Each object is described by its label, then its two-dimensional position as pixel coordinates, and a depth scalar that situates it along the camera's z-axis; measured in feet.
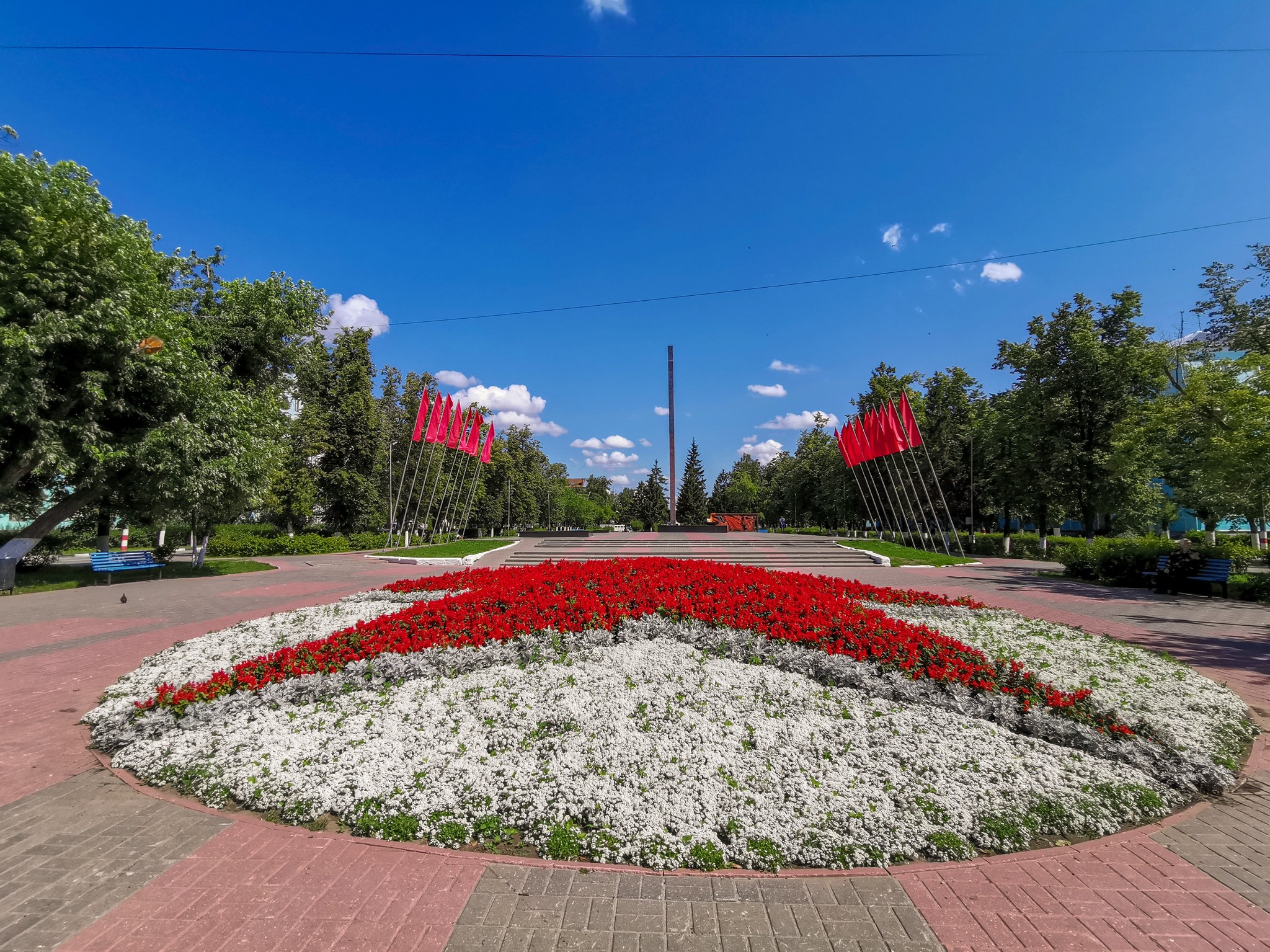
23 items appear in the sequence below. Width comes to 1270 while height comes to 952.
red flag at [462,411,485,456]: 84.51
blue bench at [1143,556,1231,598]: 39.96
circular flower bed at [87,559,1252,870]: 10.30
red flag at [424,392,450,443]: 74.43
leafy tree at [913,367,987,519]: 116.26
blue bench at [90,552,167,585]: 47.98
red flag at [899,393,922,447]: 69.51
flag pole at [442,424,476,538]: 108.66
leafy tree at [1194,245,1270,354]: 65.51
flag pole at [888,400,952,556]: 70.95
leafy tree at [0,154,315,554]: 39.17
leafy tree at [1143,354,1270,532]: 44.28
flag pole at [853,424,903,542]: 77.15
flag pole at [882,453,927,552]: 75.85
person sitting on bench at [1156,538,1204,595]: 42.04
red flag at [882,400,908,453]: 71.00
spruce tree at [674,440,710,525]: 208.85
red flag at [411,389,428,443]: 74.69
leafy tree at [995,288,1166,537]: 76.59
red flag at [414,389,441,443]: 74.28
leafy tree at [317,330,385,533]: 99.30
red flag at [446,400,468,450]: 79.00
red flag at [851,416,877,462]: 76.23
